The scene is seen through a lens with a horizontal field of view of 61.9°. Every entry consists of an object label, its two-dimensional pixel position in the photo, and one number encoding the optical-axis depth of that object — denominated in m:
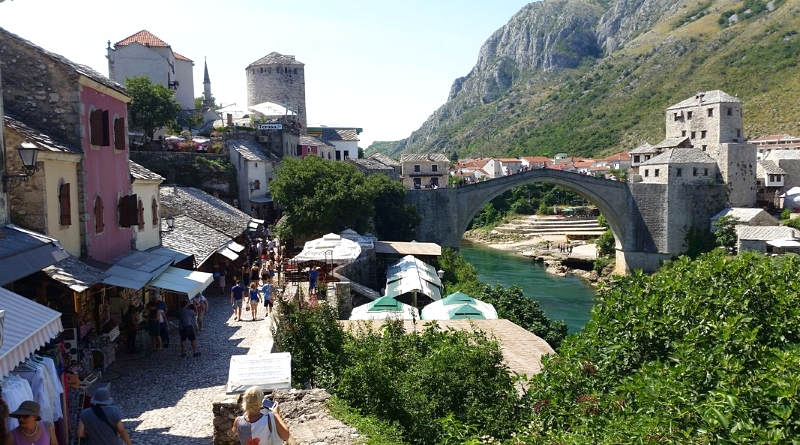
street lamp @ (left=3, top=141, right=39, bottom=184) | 8.91
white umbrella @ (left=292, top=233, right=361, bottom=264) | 19.12
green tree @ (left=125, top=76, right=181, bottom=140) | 31.56
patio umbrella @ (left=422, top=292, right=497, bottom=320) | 16.73
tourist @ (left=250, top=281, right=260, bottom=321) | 15.23
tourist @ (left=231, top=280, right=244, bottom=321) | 15.21
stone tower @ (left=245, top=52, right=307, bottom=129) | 50.12
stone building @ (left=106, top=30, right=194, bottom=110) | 38.59
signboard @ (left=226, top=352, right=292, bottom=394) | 7.75
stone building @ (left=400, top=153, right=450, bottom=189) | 59.91
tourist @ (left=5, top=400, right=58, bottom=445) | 5.12
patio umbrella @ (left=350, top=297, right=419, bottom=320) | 15.98
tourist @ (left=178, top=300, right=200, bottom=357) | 11.53
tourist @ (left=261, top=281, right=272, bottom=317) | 15.97
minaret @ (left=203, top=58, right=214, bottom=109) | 56.84
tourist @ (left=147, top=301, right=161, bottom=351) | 12.30
